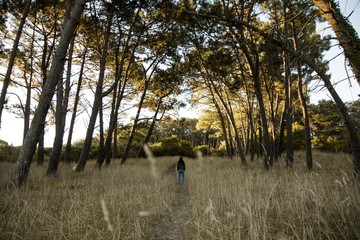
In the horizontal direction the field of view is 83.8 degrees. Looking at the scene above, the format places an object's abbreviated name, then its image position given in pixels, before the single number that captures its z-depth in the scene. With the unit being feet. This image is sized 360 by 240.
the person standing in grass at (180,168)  27.53
